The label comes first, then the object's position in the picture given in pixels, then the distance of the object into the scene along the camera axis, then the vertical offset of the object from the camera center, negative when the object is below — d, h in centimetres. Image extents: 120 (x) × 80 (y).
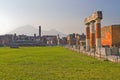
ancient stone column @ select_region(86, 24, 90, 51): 1866 +138
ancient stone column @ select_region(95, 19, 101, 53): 1463 +139
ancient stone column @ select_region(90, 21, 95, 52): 1670 +104
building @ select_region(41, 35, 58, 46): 5899 +119
